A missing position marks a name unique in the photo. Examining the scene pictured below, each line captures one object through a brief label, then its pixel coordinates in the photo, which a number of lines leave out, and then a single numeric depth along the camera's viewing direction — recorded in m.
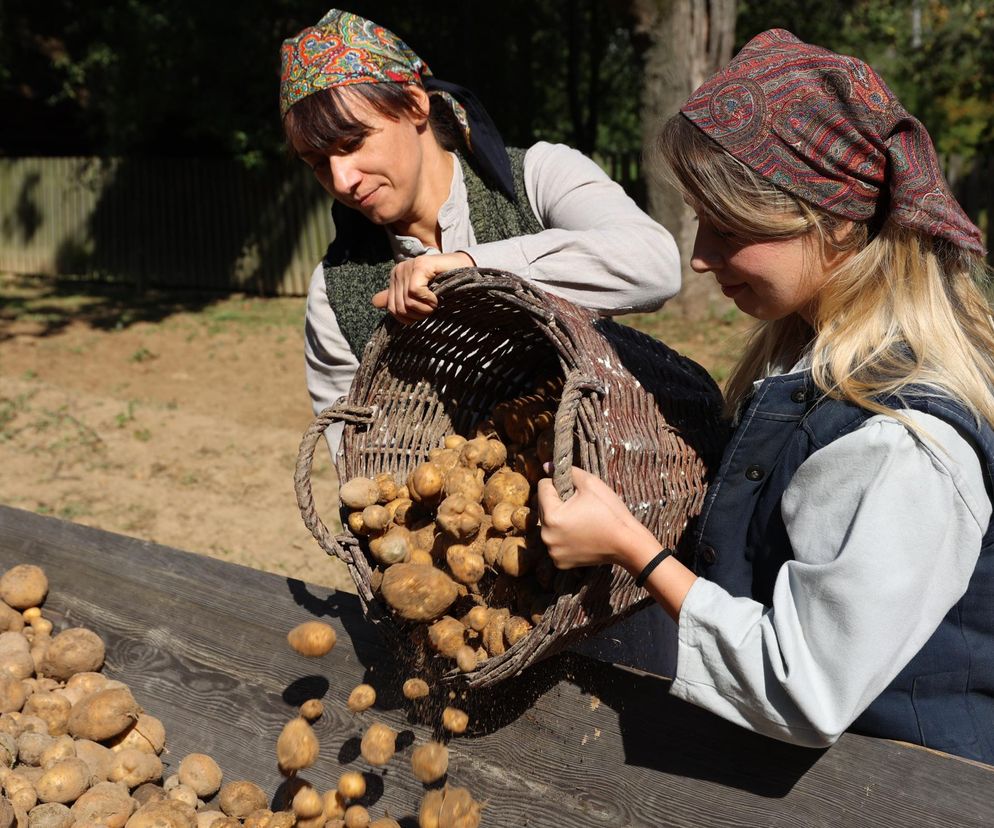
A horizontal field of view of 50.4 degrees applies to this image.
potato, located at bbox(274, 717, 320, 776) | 2.12
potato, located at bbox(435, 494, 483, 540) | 1.90
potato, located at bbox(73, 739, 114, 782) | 2.42
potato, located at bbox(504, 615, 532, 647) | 1.76
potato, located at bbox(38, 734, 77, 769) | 2.36
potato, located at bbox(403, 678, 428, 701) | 2.00
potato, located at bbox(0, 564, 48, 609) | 2.86
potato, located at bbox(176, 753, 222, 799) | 2.38
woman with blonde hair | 1.43
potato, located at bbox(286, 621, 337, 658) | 2.15
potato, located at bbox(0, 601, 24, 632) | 2.83
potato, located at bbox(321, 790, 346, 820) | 2.14
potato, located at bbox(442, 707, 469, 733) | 1.96
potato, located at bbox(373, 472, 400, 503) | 2.15
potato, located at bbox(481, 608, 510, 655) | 1.79
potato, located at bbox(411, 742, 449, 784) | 2.00
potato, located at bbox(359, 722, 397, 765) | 2.06
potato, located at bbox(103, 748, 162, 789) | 2.40
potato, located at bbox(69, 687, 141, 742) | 2.46
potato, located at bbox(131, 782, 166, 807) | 2.37
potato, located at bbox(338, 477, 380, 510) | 2.06
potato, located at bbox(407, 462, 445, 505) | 2.06
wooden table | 1.66
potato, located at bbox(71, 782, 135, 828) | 2.24
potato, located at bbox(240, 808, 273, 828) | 2.13
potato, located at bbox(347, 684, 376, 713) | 2.10
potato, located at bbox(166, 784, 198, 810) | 2.34
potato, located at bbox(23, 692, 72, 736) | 2.53
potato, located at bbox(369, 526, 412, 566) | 1.97
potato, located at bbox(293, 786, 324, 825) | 2.12
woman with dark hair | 2.05
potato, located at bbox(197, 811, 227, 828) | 2.24
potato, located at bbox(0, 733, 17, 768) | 2.35
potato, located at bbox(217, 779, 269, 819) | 2.26
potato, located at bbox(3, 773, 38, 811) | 2.22
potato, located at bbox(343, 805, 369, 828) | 2.08
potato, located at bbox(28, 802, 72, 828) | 2.20
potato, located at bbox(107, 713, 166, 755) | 2.51
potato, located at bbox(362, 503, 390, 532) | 2.02
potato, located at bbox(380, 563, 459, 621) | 1.81
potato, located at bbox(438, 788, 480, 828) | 1.94
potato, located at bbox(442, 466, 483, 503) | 2.01
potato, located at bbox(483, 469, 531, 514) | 1.98
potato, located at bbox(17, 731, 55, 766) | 2.41
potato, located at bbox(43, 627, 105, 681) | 2.67
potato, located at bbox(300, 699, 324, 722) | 2.23
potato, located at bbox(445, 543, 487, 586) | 1.88
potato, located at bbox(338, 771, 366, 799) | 2.13
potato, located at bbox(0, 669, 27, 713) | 2.53
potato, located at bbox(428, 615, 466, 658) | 1.82
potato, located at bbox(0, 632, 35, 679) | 2.66
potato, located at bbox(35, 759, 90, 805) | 2.27
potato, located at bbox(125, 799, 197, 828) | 2.18
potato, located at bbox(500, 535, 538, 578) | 1.83
